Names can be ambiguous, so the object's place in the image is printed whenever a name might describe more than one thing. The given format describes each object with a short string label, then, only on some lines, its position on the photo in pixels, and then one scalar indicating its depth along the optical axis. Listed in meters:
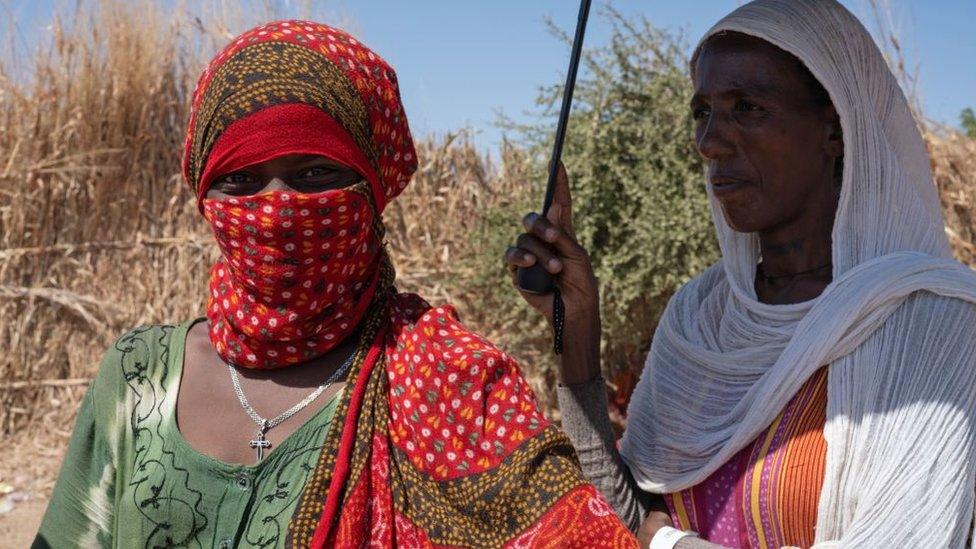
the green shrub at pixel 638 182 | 6.49
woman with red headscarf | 2.09
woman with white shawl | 2.30
